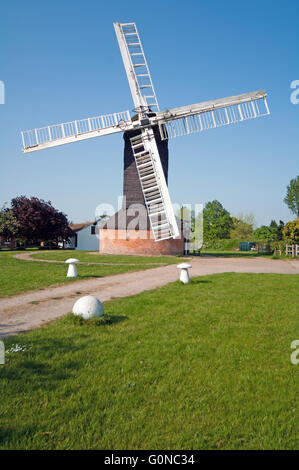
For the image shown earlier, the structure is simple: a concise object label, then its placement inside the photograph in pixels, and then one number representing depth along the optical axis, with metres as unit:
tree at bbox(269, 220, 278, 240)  67.77
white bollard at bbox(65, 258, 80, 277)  12.84
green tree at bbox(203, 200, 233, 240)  74.69
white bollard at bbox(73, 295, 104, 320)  6.35
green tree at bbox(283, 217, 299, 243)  30.77
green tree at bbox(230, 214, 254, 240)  82.25
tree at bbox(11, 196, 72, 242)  37.12
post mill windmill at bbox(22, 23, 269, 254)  22.61
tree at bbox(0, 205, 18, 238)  35.69
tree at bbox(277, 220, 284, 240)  37.11
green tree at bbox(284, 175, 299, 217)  66.94
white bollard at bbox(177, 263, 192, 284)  10.98
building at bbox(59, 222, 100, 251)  48.42
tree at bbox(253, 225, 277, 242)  71.88
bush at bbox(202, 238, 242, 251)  61.47
